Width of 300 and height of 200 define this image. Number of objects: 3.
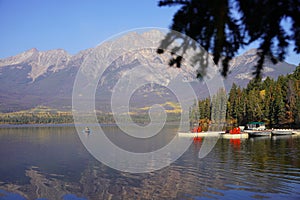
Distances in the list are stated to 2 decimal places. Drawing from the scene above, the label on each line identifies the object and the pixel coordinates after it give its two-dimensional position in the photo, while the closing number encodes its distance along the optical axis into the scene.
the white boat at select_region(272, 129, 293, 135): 68.75
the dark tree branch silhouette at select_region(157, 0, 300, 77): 4.16
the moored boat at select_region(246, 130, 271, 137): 70.00
